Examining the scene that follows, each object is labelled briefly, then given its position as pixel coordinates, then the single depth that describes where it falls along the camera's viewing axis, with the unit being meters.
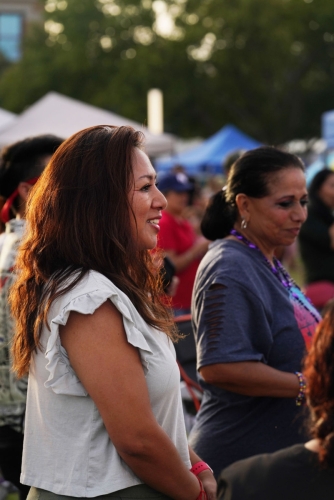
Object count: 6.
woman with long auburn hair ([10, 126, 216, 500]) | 3.34
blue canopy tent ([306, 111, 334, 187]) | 22.17
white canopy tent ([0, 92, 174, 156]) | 17.66
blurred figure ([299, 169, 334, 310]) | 11.74
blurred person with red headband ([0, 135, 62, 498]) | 5.25
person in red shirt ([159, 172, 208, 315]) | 11.05
